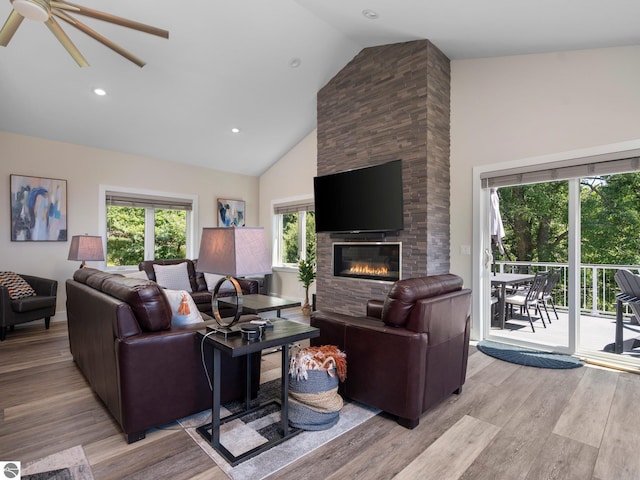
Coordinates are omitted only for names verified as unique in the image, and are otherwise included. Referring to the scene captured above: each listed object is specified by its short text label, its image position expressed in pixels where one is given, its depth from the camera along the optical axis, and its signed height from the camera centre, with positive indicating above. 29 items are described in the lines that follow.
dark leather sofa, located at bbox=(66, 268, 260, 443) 1.98 -0.71
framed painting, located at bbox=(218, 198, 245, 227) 6.73 +0.58
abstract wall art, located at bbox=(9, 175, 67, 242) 4.66 +0.45
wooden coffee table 3.56 -0.66
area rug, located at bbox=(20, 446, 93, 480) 1.73 -1.13
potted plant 5.88 -0.55
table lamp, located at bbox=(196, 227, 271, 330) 1.90 -0.07
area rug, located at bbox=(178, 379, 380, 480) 1.81 -1.14
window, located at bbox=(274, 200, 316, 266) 6.41 +0.19
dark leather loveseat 4.73 -0.64
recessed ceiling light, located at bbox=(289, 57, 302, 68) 4.35 +2.22
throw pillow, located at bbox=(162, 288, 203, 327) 2.35 -0.45
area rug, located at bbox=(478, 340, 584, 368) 3.34 -1.15
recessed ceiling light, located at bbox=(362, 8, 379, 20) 3.48 +2.27
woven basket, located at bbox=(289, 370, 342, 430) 2.16 -0.99
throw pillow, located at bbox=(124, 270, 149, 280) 4.40 -0.40
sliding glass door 3.55 -0.19
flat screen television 4.28 +0.55
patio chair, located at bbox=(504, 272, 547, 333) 4.14 -0.67
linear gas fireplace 4.45 -0.25
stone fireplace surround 4.11 +1.33
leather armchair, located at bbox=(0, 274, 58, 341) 4.04 -0.74
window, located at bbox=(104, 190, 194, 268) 5.62 +0.26
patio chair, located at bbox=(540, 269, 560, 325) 4.07 -0.57
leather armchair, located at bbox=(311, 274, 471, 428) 2.15 -0.67
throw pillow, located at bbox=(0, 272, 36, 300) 4.30 -0.53
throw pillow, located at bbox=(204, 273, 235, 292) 5.26 -0.58
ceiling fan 2.03 +1.37
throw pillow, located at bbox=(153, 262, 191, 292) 4.94 -0.48
